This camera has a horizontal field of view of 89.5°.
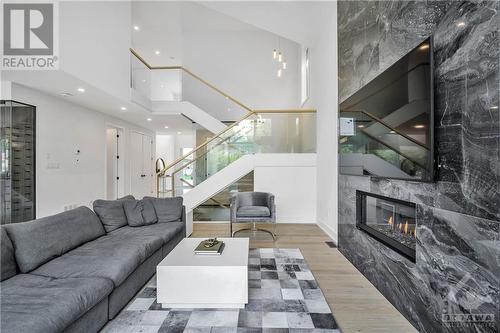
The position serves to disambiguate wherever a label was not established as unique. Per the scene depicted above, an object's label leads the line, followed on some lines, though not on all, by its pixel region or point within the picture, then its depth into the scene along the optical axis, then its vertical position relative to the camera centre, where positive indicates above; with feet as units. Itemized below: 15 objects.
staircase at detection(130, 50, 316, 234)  18.65 +1.23
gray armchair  15.07 -2.68
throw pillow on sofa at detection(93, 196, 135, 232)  11.52 -2.14
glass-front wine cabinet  12.99 +0.35
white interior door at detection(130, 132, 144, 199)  25.82 +0.31
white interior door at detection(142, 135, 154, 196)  28.42 +0.35
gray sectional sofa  5.21 -2.84
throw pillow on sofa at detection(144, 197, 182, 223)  13.23 -2.15
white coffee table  7.48 -3.48
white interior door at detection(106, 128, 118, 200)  23.54 +0.20
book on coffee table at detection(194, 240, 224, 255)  8.59 -2.84
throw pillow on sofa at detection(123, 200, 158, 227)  12.37 -2.24
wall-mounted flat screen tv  6.48 +1.46
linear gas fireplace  7.59 -1.94
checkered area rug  6.77 -4.29
